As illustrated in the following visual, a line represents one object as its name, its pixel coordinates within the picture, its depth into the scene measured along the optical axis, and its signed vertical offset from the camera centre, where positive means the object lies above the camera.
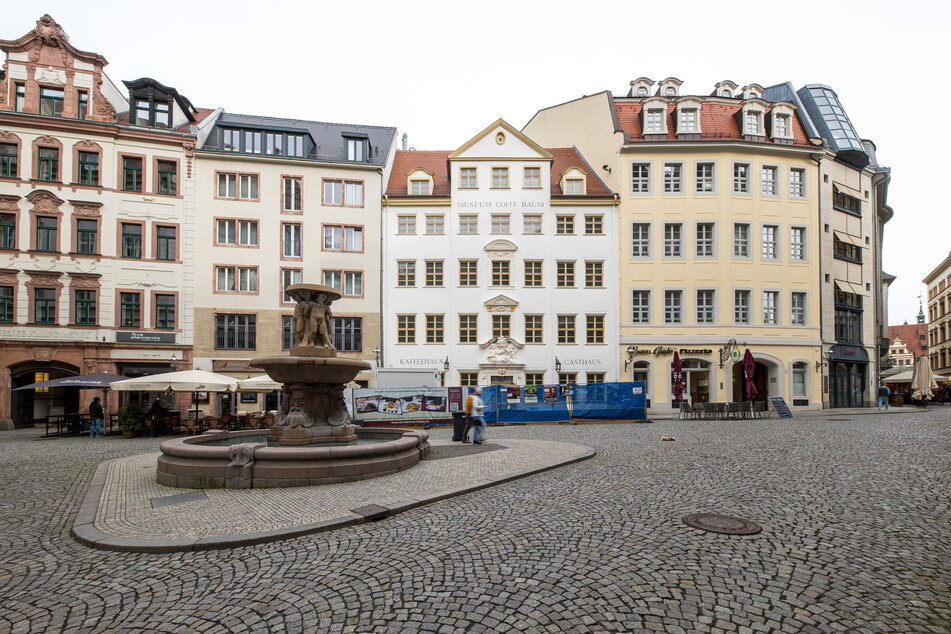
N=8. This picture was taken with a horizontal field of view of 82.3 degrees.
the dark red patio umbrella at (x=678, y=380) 27.27 -1.86
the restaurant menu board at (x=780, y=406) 25.77 -3.05
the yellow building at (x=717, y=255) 30.77 +5.08
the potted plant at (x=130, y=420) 19.06 -2.73
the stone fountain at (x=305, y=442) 8.77 -1.81
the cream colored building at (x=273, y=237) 29.58 +5.92
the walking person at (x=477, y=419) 14.56 -2.05
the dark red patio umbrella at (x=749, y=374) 25.64 -1.48
